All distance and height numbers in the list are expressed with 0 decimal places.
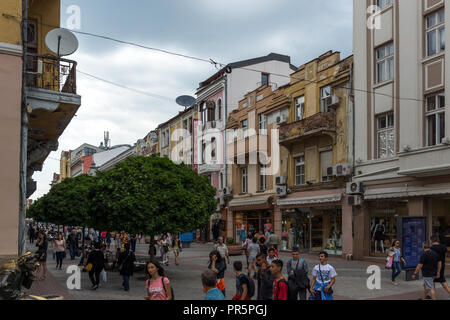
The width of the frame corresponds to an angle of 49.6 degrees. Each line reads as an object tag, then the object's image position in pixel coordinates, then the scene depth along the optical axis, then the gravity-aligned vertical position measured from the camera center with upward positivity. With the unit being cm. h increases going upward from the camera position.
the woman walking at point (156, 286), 727 -137
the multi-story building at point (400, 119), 1952 +332
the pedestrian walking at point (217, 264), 1098 -158
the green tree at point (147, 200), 1567 -19
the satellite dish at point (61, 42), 1325 +418
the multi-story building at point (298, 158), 2584 +226
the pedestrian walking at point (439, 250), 1258 -146
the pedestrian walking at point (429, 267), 1197 -179
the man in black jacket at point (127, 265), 1398 -203
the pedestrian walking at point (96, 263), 1453 -207
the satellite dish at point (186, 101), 4441 +854
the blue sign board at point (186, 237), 3634 -323
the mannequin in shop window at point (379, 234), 2305 -187
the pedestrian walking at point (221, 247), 1522 -166
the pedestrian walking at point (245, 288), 774 -149
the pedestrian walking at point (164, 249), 2202 -247
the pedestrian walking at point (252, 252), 1551 -183
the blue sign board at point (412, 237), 1620 -142
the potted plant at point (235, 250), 2685 -306
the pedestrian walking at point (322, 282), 907 -165
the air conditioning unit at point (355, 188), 2348 +33
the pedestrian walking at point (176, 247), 2250 -245
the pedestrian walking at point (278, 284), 731 -135
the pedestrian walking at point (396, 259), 1562 -206
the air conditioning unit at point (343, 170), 2434 +125
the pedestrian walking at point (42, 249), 1759 -211
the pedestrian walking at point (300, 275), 912 -151
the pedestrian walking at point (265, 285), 823 -155
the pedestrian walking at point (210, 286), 602 -116
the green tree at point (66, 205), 2897 -65
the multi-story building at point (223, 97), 3928 +804
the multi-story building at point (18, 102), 1177 +247
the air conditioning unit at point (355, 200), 2374 -26
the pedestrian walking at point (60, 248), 2045 -229
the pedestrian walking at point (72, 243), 2623 -263
